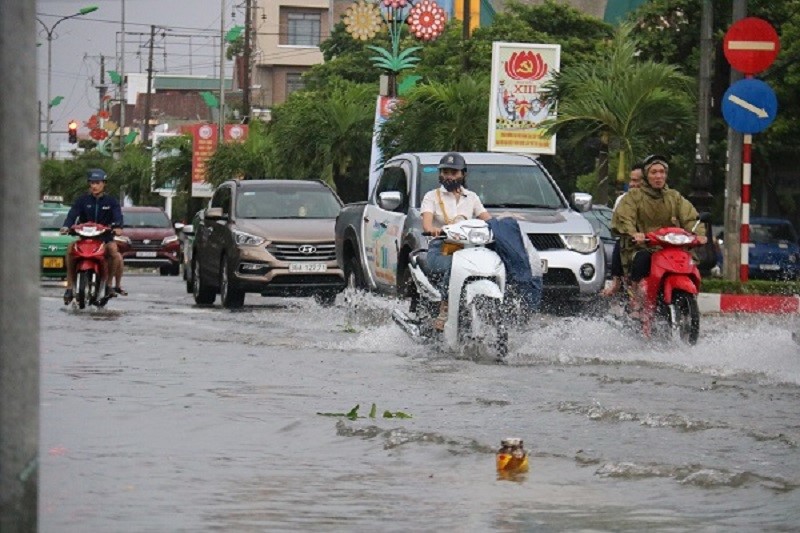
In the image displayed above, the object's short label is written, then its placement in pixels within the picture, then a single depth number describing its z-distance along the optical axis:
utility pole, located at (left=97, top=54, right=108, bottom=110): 152.84
